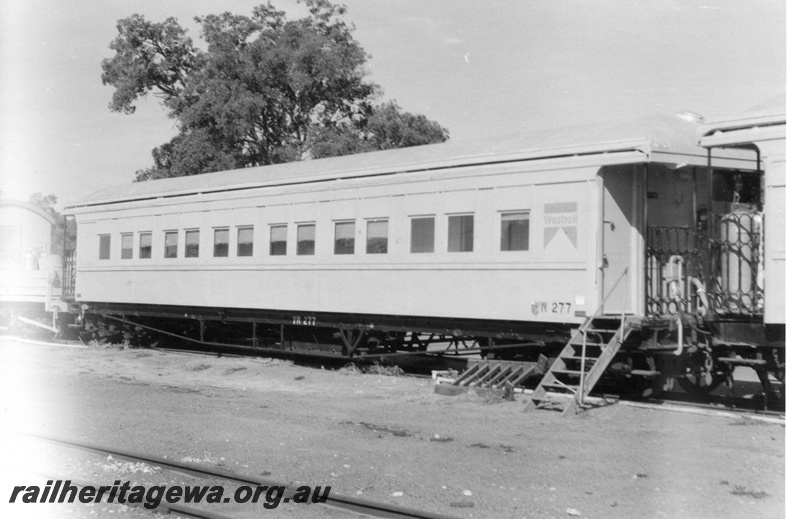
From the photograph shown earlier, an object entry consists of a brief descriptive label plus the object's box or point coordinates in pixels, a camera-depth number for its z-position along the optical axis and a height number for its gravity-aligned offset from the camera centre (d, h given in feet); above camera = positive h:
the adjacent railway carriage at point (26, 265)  75.72 +2.48
